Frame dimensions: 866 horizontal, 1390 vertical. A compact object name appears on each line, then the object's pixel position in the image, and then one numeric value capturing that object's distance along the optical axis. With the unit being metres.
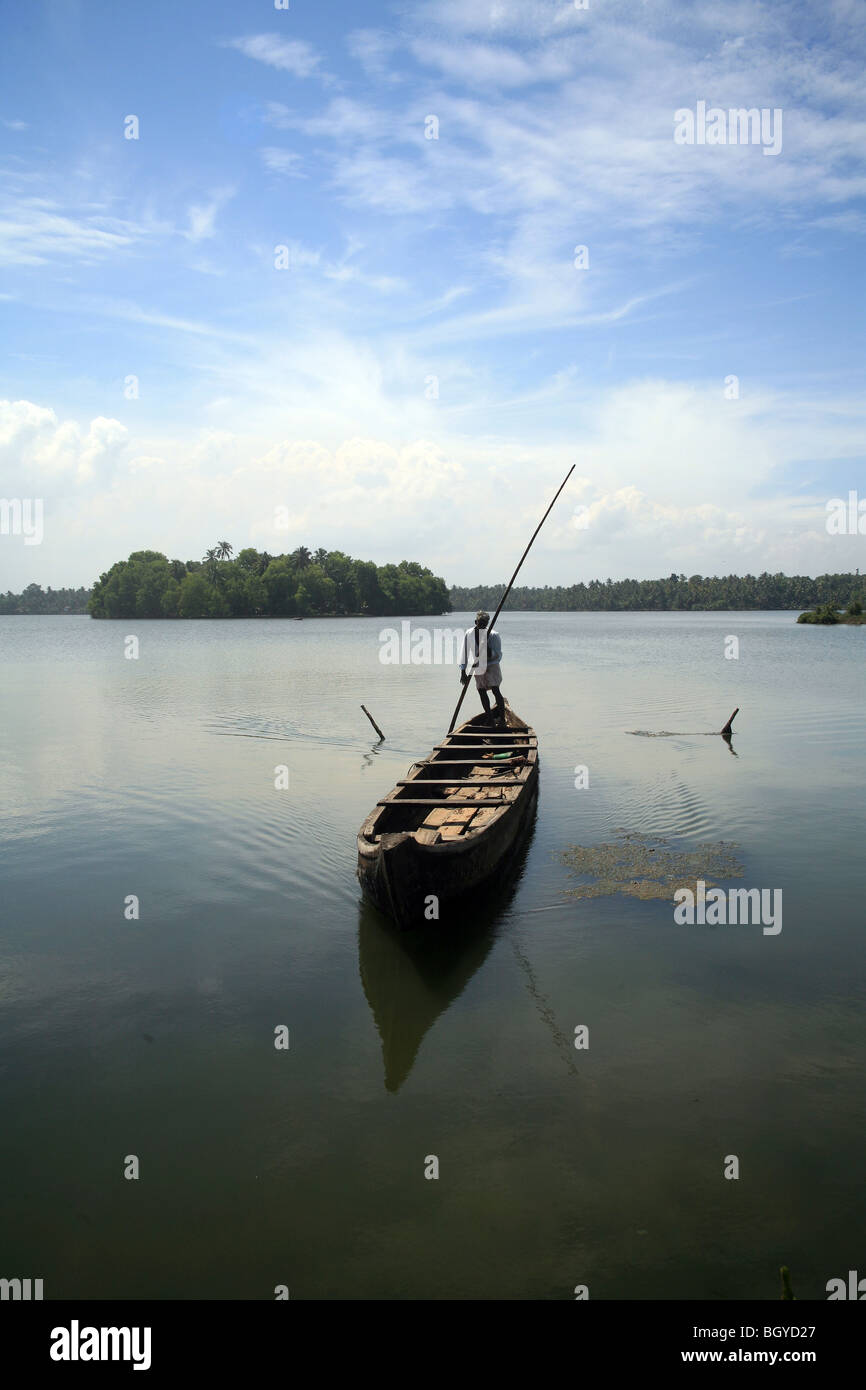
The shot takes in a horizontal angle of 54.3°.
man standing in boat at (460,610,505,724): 15.17
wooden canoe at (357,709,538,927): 7.70
